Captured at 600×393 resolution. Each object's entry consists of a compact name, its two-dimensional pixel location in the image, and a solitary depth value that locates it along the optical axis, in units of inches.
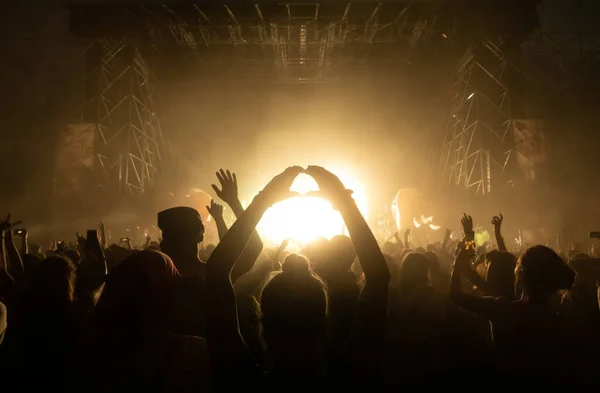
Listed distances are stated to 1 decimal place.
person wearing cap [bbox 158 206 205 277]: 106.2
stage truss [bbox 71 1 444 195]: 653.3
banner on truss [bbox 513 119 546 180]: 675.4
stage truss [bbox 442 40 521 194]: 660.7
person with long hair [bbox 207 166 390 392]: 67.0
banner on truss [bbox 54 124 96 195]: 659.4
